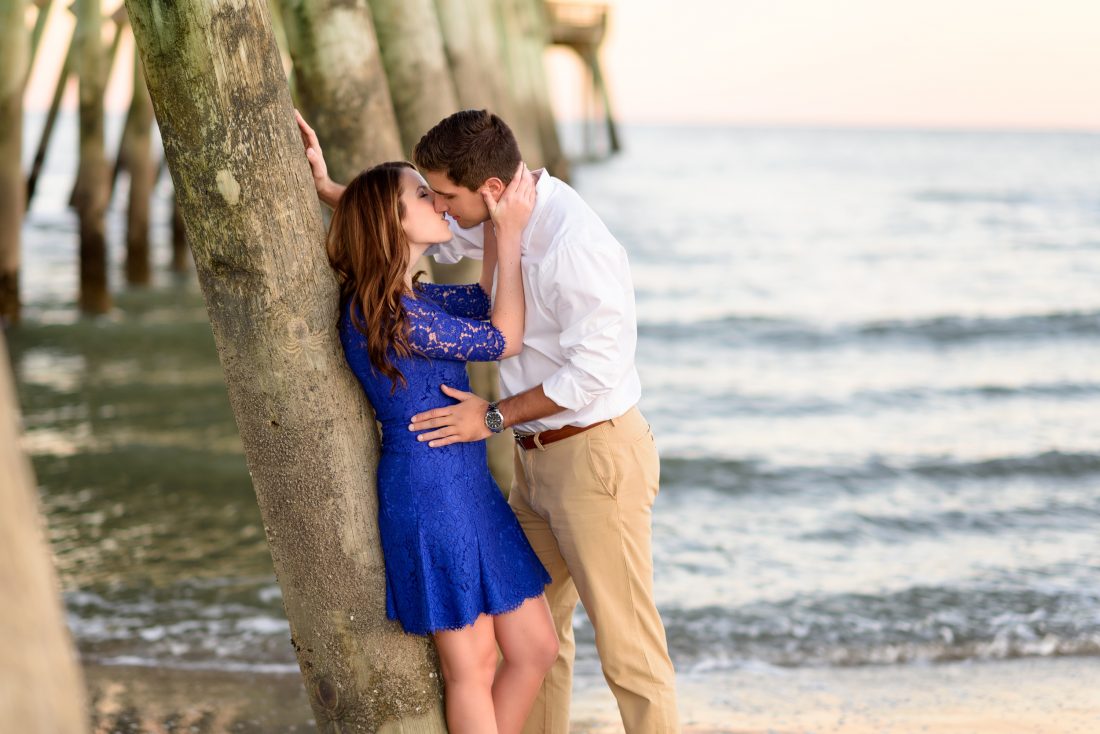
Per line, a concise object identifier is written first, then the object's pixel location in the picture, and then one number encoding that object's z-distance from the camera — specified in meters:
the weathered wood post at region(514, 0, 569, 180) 23.08
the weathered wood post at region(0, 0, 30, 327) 11.21
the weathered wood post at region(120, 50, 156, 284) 15.08
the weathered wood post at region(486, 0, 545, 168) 17.28
